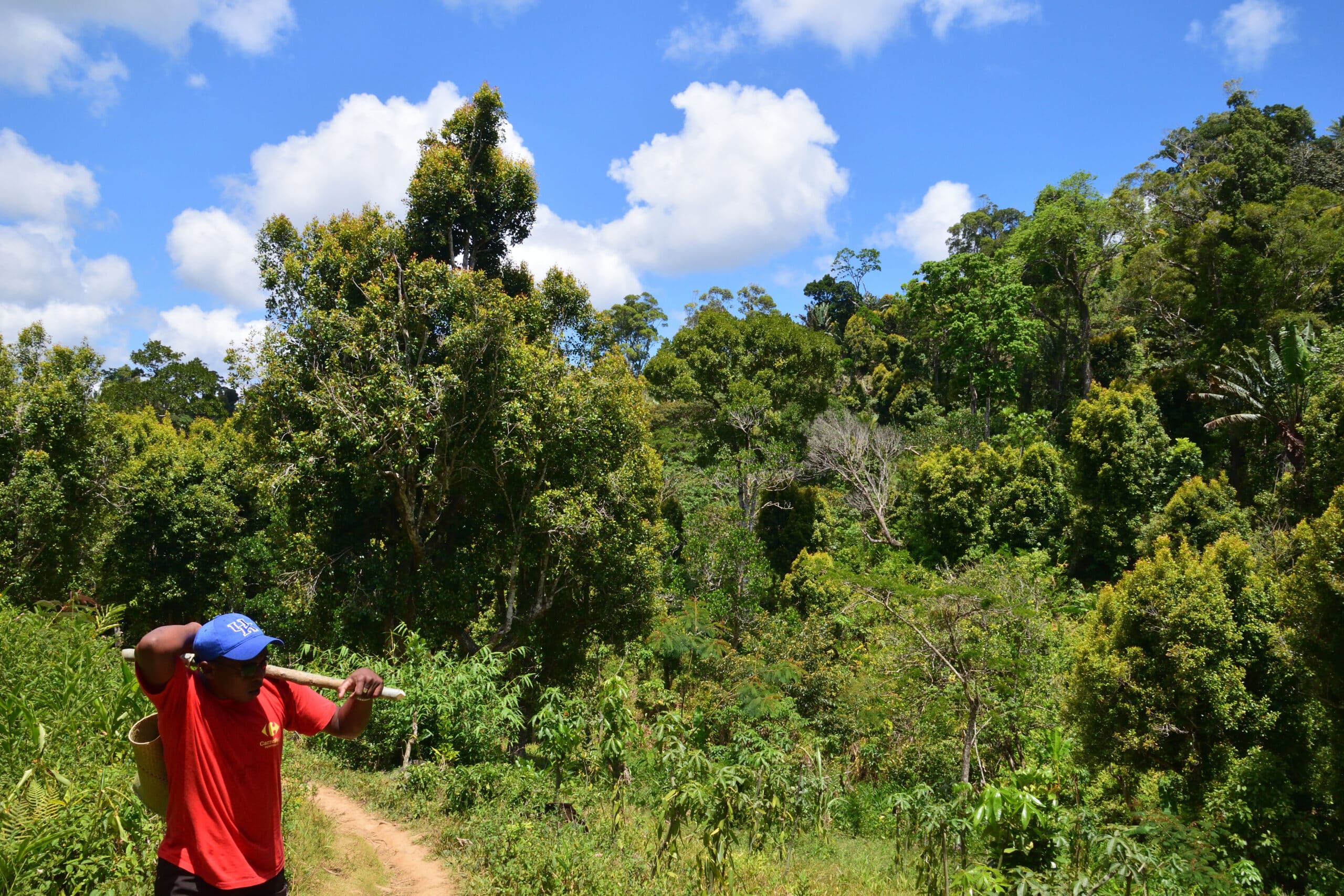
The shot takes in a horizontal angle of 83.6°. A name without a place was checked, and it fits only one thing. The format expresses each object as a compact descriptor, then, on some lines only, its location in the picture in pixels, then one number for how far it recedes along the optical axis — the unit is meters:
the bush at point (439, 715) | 7.01
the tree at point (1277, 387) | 14.06
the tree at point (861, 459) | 23.52
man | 2.37
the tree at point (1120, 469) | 17.28
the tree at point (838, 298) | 43.56
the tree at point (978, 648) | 8.91
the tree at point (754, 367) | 24.61
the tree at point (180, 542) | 16.61
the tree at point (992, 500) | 19.03
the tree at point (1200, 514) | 14.55
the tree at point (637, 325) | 46.28
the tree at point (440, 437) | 9.81
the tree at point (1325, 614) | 6.91
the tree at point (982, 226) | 45.00
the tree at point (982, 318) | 23.66
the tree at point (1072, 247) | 23.94
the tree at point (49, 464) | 13.21
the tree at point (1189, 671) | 8.41
